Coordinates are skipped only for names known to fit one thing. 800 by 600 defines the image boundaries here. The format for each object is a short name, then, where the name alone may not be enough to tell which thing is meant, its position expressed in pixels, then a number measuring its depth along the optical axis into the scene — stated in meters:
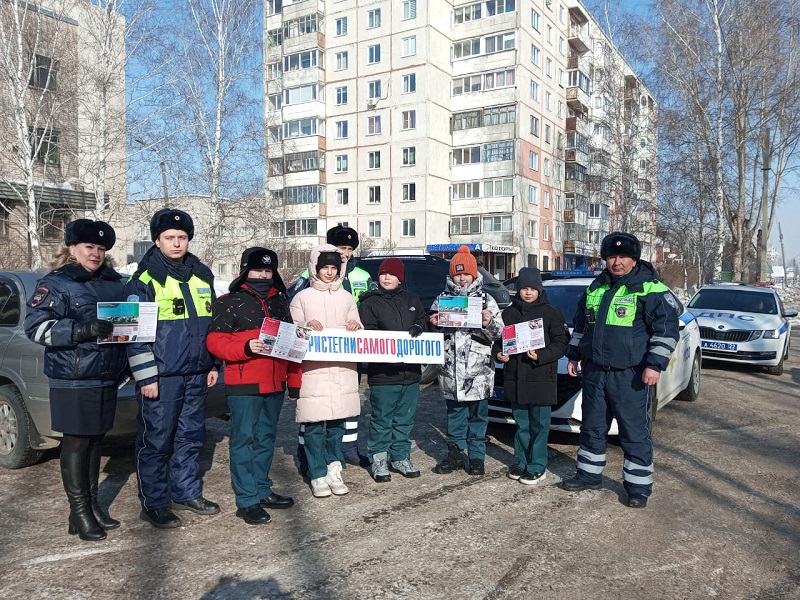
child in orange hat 4.92
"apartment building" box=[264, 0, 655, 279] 40.16
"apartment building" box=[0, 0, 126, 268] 14.29
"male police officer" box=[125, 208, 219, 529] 3.88
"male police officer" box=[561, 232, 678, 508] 4.41
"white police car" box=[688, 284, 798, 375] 10.37
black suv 9.30
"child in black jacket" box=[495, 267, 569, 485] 4.83
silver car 4.71
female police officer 3.62
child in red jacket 4.03
